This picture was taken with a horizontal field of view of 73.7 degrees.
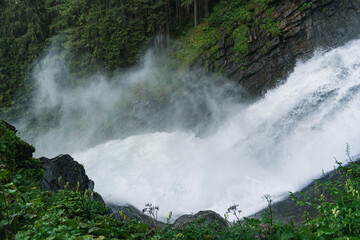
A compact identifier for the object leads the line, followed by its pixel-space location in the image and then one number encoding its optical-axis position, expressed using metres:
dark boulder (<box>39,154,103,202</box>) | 6.04
